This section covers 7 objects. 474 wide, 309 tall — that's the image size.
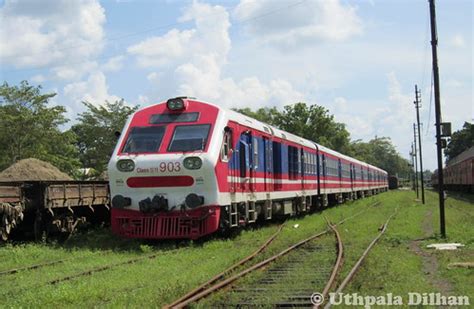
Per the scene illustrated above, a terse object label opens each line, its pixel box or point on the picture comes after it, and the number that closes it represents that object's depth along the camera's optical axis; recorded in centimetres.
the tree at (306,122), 7719
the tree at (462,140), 10869
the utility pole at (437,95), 1719
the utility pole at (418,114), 4708
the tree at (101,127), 5200
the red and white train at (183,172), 1295
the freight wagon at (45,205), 1275
